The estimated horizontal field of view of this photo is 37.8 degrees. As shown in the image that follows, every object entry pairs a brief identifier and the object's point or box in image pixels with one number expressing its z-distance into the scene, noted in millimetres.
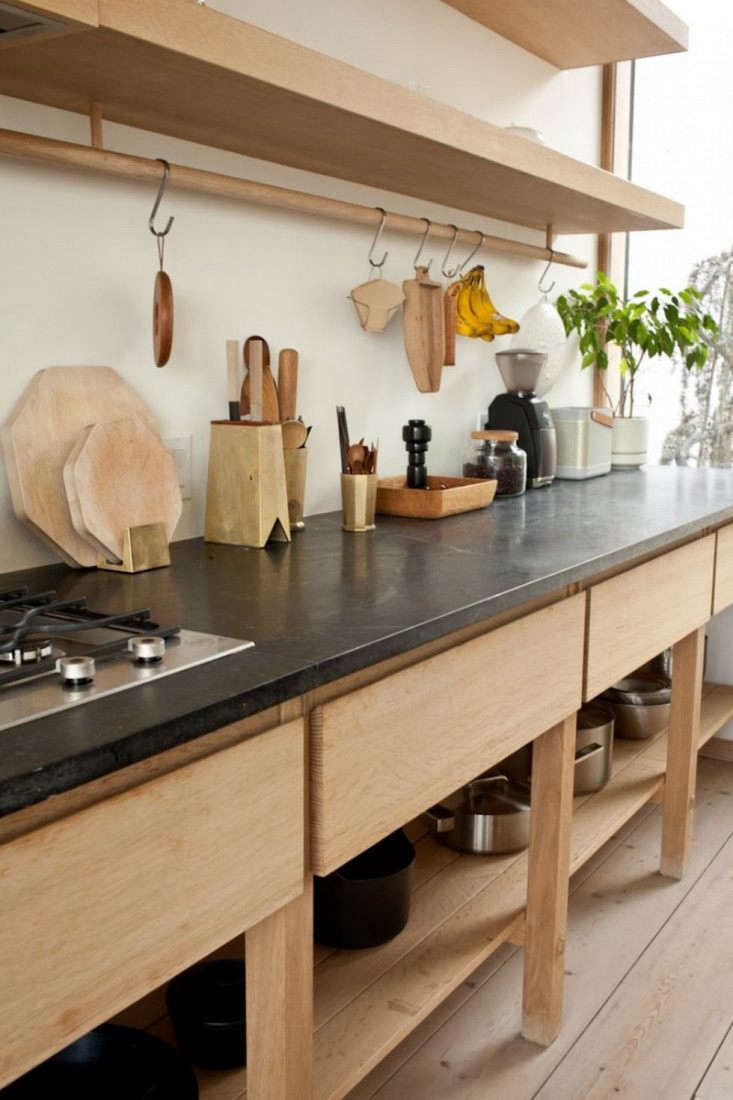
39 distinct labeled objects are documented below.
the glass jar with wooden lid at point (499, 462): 2256
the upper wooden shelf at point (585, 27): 2322
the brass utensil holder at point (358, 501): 1815
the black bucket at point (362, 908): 1571
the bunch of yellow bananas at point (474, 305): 2287
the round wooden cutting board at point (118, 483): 1441
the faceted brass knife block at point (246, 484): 1631
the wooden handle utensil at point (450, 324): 2182
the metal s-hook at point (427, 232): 2156
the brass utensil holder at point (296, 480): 1799
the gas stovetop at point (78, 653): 906
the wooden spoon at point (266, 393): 1783
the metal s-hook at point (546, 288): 2809
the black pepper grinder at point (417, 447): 2061
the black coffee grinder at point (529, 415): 2424
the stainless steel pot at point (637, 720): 2602
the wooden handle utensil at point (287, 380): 1843
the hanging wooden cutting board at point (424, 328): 2090
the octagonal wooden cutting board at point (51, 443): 1415
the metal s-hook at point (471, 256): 2354
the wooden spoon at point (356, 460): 1854
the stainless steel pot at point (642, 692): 2621
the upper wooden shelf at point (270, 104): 1213
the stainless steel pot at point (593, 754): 2219
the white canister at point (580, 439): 2580
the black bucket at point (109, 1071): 1286
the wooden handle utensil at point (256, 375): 1746
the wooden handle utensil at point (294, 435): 1795
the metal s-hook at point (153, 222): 1543
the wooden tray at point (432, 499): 1977
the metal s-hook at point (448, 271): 2330
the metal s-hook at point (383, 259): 2018
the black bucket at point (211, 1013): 1354
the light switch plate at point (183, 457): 1725
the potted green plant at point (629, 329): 2828
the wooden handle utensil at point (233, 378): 1696
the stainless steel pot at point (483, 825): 1884
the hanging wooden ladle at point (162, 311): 1543
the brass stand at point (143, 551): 1463
